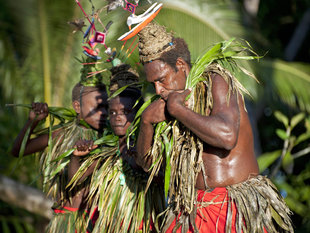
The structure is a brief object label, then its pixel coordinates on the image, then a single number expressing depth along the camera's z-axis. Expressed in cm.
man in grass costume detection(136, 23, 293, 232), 546
